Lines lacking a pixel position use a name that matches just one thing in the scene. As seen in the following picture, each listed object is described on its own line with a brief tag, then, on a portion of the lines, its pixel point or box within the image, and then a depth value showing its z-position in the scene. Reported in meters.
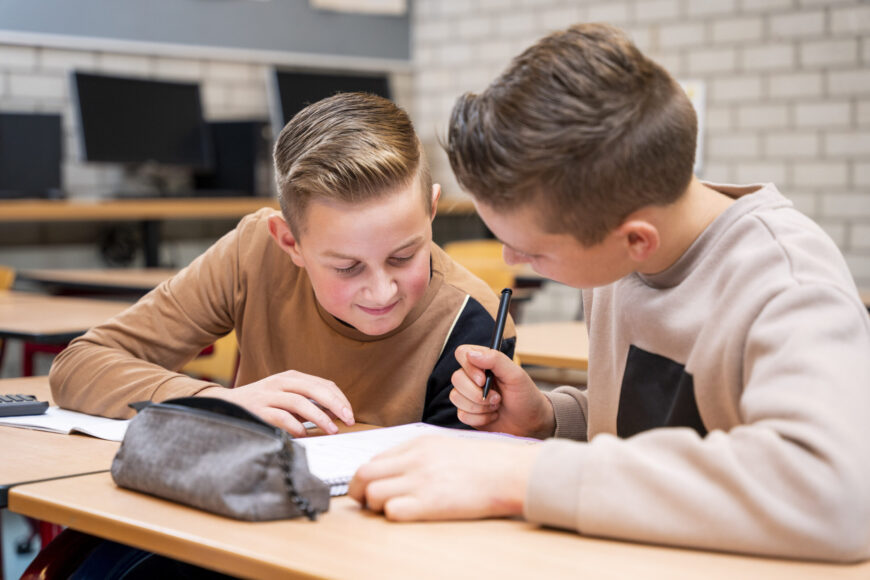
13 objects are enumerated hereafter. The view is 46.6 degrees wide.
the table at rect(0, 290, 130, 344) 2.24
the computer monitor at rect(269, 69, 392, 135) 5.29
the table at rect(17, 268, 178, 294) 3.37
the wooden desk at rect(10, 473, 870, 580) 0.71
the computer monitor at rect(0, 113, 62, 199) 4.35
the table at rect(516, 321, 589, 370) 2.05
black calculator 1.31
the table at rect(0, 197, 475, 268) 3.99
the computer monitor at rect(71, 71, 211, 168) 4.57
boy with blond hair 1.28
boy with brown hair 0.74
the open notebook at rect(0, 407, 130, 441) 1.20
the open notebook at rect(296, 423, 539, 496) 0.95
